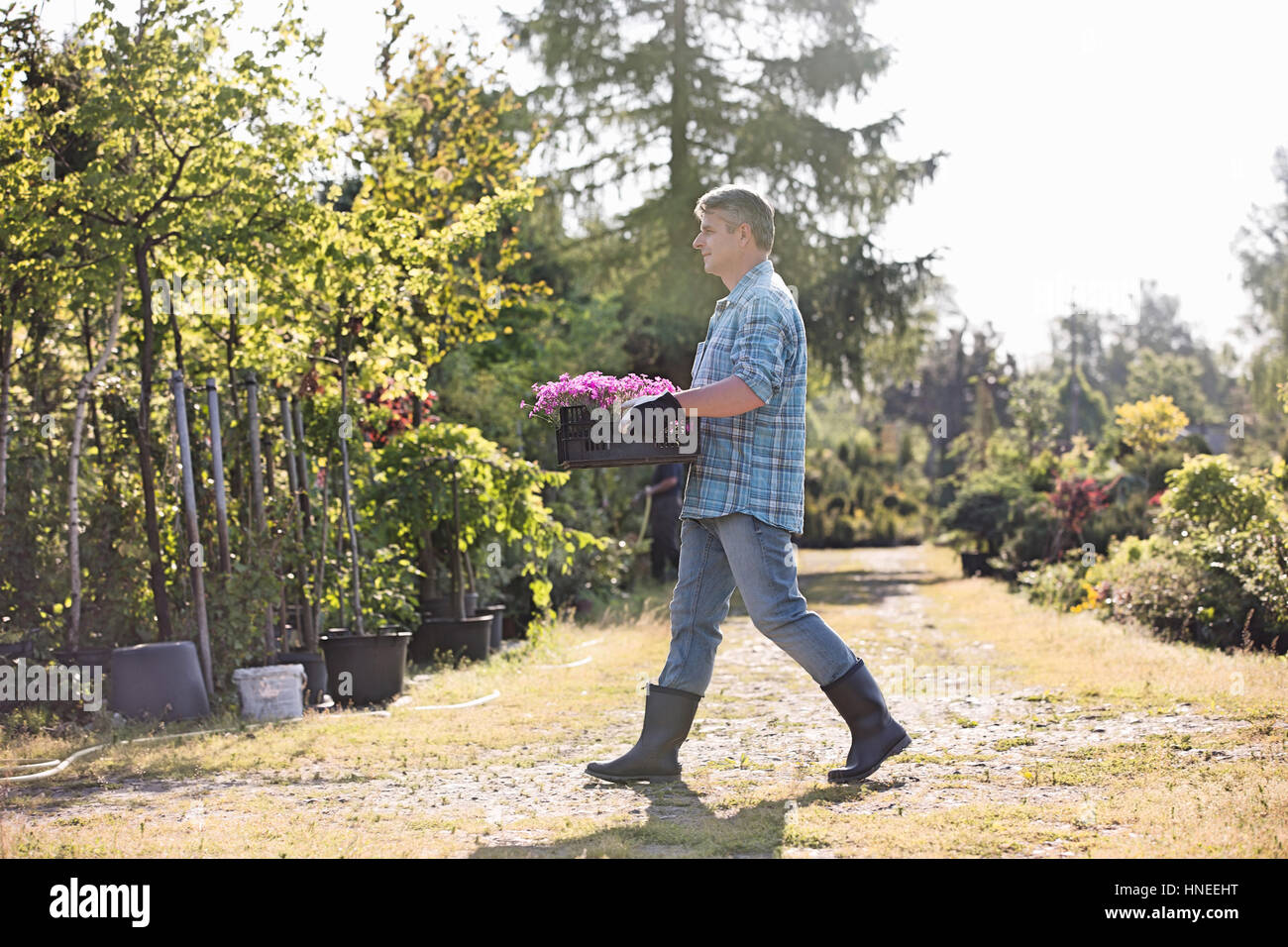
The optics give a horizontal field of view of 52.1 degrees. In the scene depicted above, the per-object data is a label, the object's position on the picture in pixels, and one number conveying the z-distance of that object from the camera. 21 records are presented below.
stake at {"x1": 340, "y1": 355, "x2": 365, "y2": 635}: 7.70
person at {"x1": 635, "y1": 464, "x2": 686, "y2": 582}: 13.85
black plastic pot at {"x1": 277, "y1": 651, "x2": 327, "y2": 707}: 7.38
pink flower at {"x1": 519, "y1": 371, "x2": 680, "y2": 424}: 4.55
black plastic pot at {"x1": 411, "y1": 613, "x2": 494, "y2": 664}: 9.22
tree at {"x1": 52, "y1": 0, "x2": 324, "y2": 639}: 6.73
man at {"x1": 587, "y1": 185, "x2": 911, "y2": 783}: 4.43
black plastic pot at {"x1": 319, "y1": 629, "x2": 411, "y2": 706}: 7.50
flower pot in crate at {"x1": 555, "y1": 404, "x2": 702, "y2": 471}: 4.40
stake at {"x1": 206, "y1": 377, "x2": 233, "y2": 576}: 7.24
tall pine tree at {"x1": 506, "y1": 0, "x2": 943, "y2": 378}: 21.05
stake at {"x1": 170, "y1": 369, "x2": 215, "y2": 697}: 7.01
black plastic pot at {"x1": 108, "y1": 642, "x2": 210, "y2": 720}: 6.74
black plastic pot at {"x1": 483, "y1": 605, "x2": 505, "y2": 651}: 10.25
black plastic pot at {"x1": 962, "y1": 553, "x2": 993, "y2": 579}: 17.14
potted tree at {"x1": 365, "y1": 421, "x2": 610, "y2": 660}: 8.81
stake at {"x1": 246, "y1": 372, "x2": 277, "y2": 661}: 7.50
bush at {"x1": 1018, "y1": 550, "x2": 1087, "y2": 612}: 12.09
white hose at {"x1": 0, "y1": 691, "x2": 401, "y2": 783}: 5.24
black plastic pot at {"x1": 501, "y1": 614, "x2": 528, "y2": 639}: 11.80
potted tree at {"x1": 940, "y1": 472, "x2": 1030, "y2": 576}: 17.00
